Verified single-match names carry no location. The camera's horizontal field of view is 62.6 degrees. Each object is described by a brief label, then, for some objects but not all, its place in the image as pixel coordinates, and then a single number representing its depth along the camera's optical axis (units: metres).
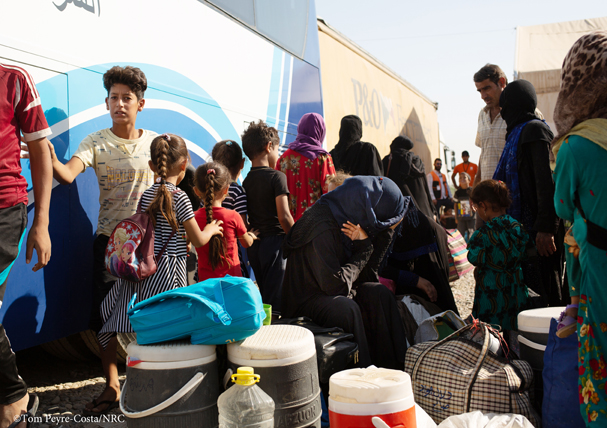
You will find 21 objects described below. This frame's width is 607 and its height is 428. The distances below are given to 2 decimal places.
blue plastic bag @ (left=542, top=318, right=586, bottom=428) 1.96
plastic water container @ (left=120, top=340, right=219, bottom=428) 1.76
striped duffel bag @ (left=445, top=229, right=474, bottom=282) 5.09
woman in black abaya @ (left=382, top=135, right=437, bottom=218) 5.39
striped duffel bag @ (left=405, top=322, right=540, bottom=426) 2.13
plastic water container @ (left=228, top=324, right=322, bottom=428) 1.84
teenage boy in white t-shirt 2.78
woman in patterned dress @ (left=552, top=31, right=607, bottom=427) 1.60
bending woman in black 2.68
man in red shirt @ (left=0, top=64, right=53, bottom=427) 2.13
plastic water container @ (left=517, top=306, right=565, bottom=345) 2.35
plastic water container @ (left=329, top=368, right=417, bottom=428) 1.66
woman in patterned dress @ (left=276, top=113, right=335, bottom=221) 4.21
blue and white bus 2.60
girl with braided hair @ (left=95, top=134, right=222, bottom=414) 2.60
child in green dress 3.21
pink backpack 2.47
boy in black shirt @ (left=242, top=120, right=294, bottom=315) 3.55
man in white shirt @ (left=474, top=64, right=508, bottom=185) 4.15
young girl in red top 2.98
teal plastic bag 1.86
